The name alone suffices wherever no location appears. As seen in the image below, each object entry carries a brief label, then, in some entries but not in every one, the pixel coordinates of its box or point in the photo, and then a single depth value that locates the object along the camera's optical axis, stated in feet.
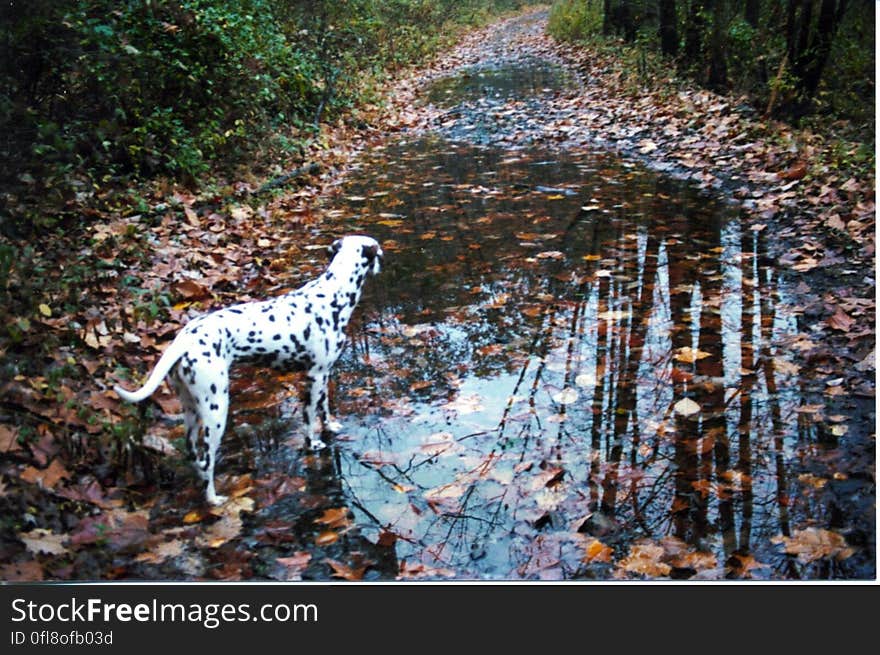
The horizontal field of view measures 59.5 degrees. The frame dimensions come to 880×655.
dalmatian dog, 12.43
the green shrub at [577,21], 87.66
